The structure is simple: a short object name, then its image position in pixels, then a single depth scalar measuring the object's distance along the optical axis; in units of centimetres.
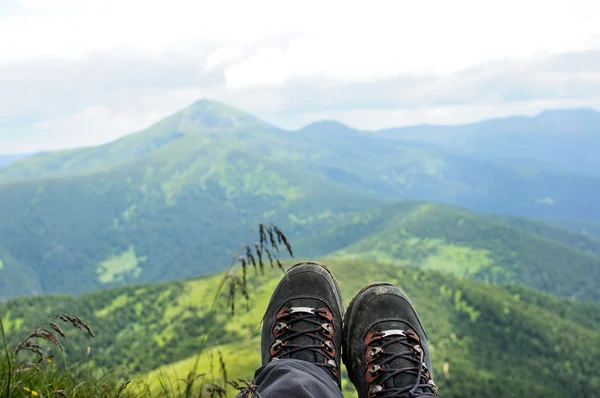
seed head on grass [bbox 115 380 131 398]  219
